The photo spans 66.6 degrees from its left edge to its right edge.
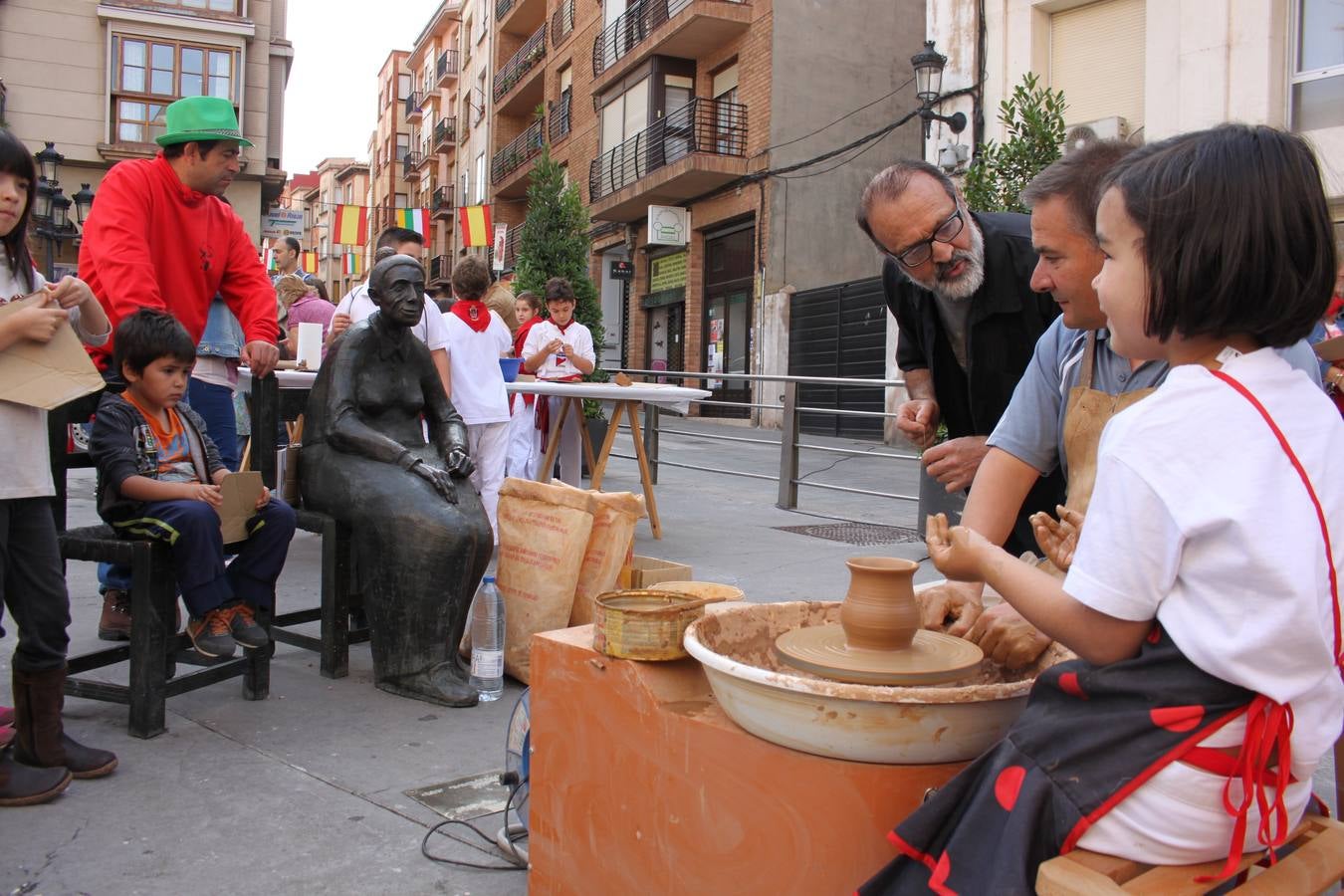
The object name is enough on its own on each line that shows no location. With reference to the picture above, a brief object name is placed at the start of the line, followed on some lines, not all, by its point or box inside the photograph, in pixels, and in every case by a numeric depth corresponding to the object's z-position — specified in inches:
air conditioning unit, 430.3
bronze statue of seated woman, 135.1
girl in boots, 98.7
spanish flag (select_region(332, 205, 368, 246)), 662.5
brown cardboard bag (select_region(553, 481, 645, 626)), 142.3
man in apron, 76.0
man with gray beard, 105.7
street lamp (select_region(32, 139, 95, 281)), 543.5
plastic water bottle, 140.0
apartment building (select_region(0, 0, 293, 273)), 926.4
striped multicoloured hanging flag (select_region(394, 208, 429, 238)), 538.6
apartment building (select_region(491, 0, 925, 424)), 697.6
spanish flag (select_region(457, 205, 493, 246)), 455.2
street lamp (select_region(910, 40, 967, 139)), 484.4
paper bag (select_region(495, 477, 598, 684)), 141.1
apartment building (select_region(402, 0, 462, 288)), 1574.8
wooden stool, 46.4
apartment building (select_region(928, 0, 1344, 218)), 385.1
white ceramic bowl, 55.5
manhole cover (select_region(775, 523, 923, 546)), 271.0
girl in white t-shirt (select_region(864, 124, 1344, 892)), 46.2
